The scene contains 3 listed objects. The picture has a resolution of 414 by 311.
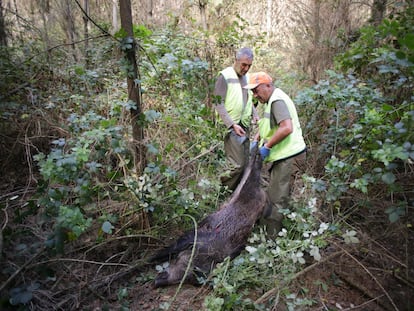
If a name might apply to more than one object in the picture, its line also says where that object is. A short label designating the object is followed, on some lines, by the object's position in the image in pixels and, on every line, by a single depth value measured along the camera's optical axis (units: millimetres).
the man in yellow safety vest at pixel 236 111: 3795
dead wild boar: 2711
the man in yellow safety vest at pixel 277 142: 3084
